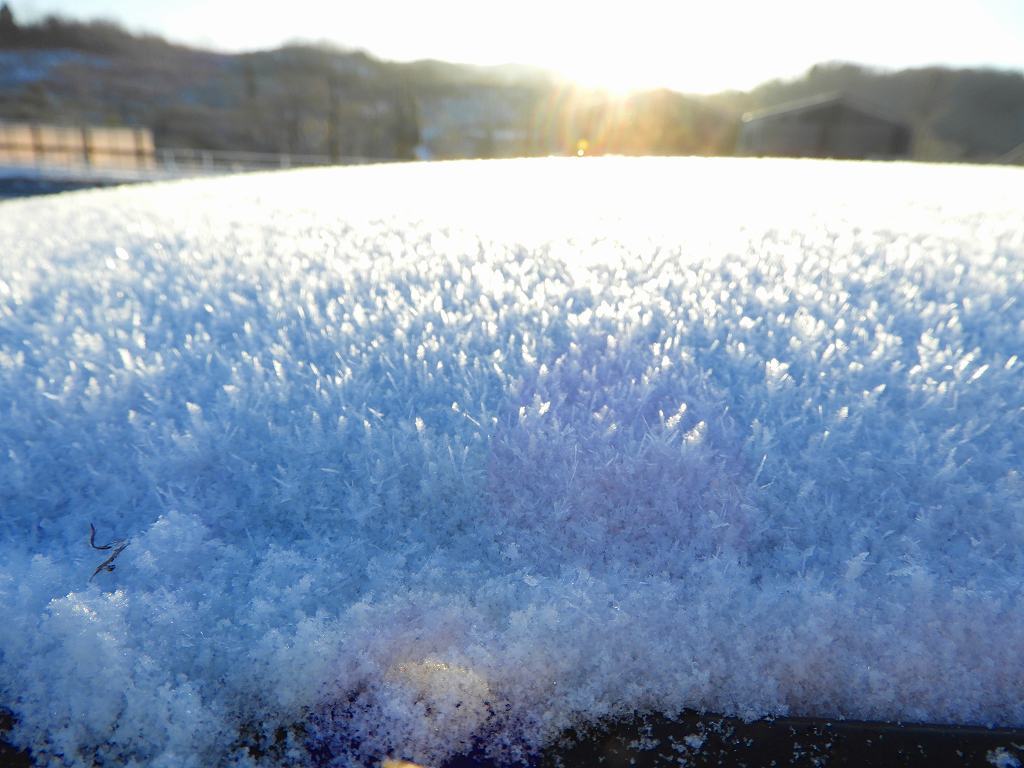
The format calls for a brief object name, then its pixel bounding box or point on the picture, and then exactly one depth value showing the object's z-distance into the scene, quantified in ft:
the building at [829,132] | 69.26
